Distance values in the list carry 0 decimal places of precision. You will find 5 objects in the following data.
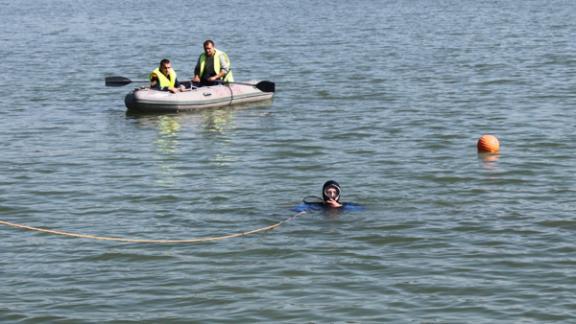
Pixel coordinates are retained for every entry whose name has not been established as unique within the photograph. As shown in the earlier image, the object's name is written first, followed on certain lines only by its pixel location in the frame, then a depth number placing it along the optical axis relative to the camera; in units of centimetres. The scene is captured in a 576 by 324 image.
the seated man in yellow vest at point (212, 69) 2502
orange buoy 1934
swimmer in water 1502
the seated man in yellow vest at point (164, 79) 2409
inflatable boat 2406
